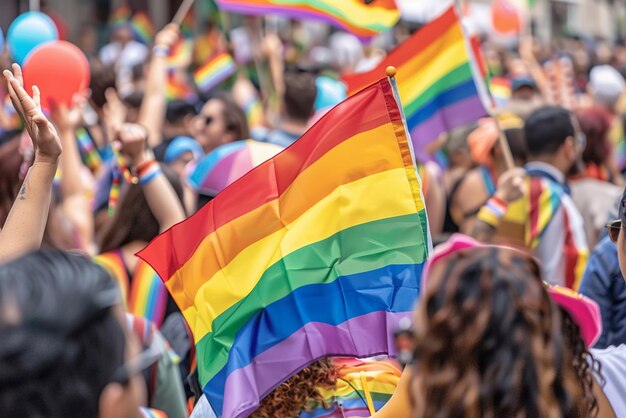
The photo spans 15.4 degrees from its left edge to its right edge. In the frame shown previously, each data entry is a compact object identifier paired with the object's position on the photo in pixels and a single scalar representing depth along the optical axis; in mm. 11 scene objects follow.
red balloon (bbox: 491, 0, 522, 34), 27641
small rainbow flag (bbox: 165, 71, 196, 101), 21523
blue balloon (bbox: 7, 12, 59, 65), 12398
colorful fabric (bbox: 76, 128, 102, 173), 15828
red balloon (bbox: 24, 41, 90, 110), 10422
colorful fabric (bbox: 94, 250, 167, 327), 9359
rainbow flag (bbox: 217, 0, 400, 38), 12750
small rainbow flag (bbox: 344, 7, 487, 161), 11422
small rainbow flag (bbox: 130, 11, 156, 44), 31045
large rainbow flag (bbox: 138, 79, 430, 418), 6625
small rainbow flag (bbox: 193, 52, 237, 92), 19250
